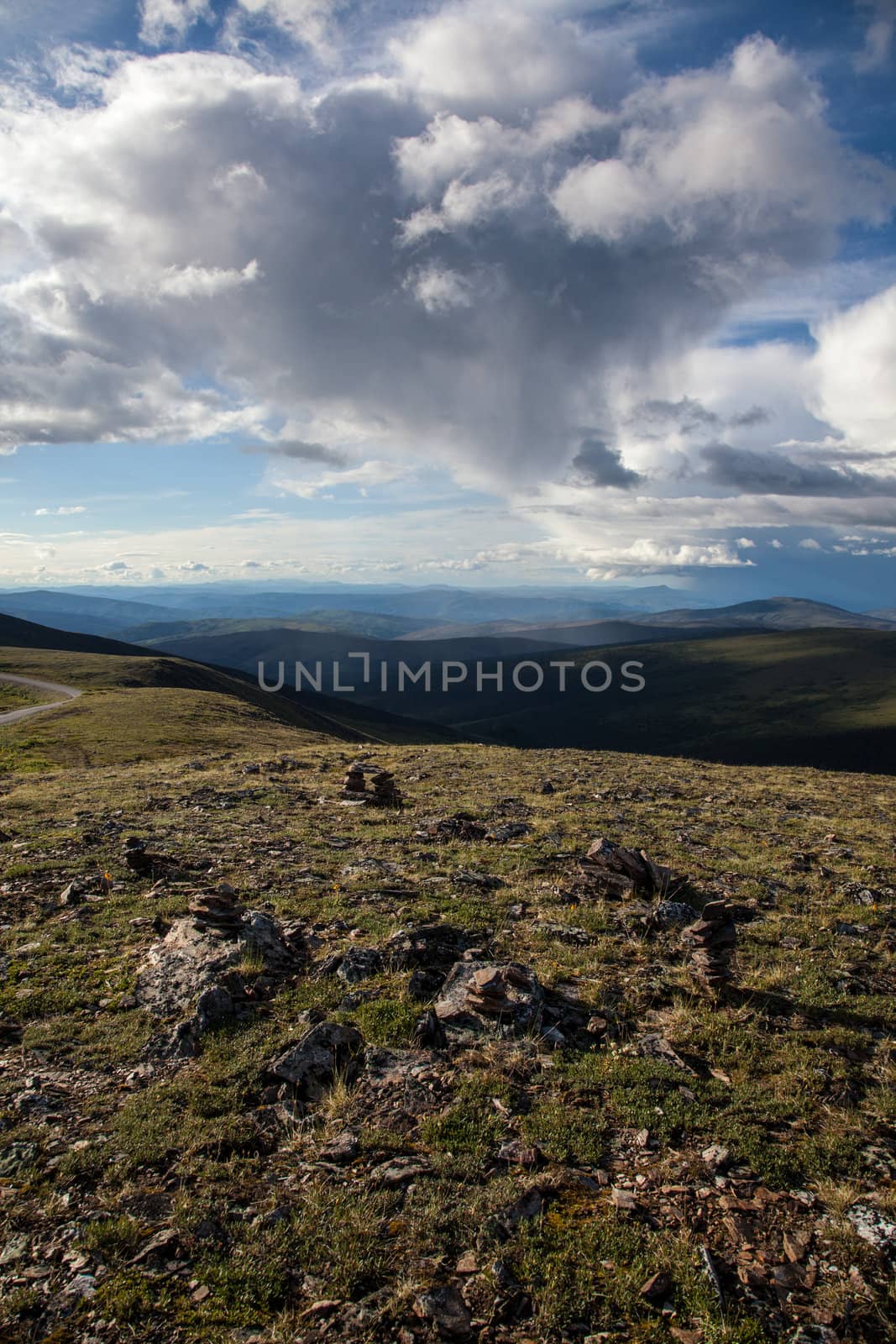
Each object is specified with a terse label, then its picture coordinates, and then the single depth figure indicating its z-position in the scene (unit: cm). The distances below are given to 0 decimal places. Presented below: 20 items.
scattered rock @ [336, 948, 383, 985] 1091
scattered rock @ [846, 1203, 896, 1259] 622
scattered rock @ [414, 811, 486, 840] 2030
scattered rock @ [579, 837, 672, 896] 1525
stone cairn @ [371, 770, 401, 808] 2523
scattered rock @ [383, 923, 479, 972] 1131
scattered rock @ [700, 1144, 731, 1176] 719
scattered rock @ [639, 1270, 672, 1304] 570
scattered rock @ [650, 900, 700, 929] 1355
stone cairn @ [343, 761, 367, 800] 2584
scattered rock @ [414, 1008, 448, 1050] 926
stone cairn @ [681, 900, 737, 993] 1106
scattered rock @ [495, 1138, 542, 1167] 718
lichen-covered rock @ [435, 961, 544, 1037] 962
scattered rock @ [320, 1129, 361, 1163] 727
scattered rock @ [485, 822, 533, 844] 1986
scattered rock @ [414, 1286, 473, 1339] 538
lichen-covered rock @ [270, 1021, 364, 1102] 841
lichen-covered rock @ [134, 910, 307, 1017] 1032
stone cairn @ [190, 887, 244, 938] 1171
